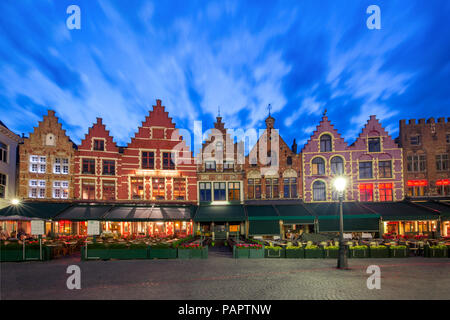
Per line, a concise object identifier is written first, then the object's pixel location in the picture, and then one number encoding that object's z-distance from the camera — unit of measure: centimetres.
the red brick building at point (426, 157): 2745
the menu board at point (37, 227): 1539
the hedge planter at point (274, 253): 1673
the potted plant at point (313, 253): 1652
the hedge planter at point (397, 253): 1673
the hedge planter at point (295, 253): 1661
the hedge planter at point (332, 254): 1639
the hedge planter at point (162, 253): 1653
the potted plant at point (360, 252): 1656
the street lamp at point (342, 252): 1288
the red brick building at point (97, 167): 2684
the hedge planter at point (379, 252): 1656
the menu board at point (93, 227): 1555
